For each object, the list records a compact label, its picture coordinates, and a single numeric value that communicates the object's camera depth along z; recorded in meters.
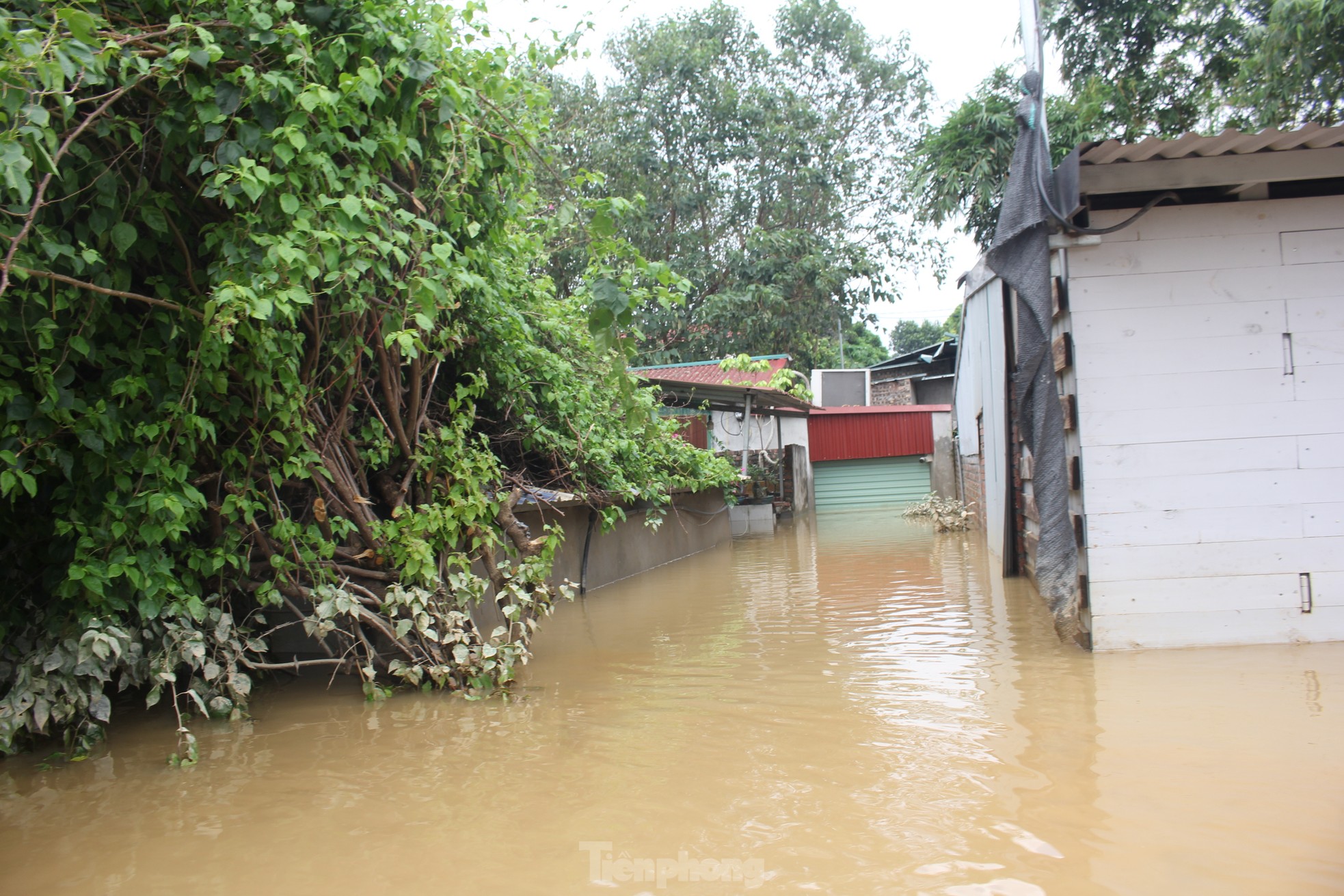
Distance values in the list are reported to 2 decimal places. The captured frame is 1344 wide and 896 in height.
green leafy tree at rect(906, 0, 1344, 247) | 11.30
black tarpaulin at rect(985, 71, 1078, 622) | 5.65
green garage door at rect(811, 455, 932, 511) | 23.70
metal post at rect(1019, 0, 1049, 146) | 5.94
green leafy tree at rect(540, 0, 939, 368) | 24.55
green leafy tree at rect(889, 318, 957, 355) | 51.59
